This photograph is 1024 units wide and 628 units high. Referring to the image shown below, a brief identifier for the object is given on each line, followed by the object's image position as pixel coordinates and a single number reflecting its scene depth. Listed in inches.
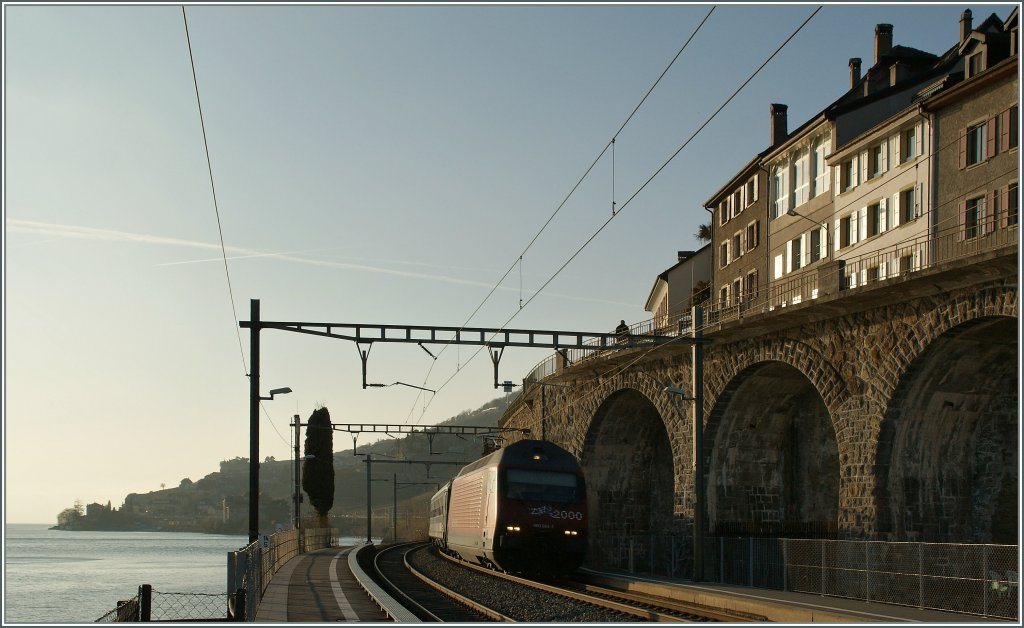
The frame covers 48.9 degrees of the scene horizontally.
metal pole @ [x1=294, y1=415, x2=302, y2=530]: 2066.9
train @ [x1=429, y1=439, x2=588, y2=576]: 1126.4
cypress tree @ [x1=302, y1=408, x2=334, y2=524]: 3070.9
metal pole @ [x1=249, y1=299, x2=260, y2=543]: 1010.1
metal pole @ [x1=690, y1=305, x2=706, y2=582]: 1059.3
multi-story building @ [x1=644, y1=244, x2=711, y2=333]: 2336.7
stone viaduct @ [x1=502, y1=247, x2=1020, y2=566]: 962.1
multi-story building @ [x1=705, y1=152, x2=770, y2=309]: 1950.1
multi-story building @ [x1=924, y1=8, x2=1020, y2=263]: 1264.8
